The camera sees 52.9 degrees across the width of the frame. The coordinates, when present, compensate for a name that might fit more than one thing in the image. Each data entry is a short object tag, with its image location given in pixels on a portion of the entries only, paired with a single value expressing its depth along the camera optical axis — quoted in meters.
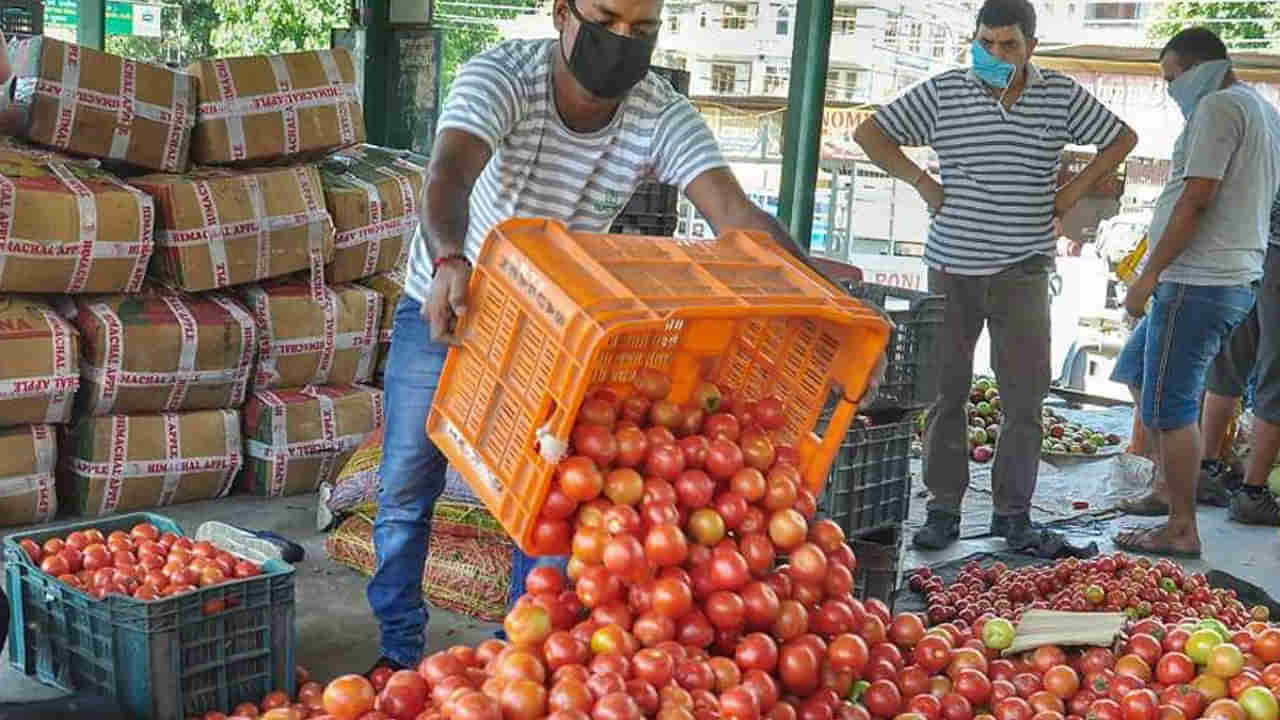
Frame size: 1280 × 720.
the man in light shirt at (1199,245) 5.36
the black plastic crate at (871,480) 4.13
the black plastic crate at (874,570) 4.23
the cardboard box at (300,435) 5.63
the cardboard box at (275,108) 5.57
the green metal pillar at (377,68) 7.80
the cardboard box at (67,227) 4.89
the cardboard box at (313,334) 5.68
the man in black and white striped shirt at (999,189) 5.22
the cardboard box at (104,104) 5.16
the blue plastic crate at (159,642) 3.21
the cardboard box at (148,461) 5.20
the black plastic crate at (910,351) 4.39
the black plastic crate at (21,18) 5.96
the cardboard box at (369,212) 5.94
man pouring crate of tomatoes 2.83
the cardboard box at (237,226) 5.34
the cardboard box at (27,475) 4.98
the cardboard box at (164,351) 5.18
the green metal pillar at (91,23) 7.23
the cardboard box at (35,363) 4.89
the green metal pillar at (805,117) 6.59
